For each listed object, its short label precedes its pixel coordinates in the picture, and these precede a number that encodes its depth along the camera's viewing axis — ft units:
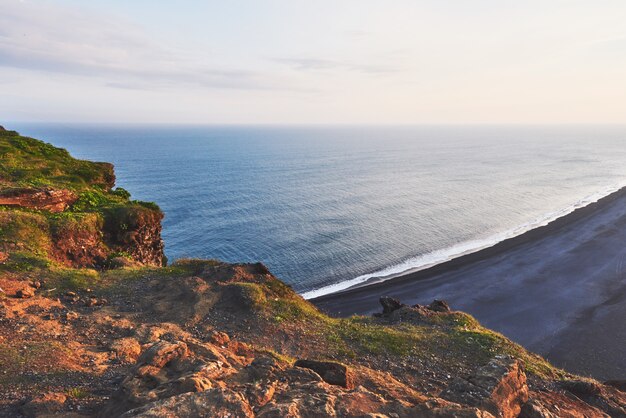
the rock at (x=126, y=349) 53.06
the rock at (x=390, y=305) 97.59
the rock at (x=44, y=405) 35.70
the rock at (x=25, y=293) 67.20
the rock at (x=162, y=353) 40.63
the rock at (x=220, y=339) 56.03
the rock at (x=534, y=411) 44.32
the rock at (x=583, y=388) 60.18
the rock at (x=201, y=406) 30.48
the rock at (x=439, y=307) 96.94
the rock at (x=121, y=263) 97.86
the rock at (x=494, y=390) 43.83
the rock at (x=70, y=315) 62.64
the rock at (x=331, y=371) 45.88
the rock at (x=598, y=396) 57.98
